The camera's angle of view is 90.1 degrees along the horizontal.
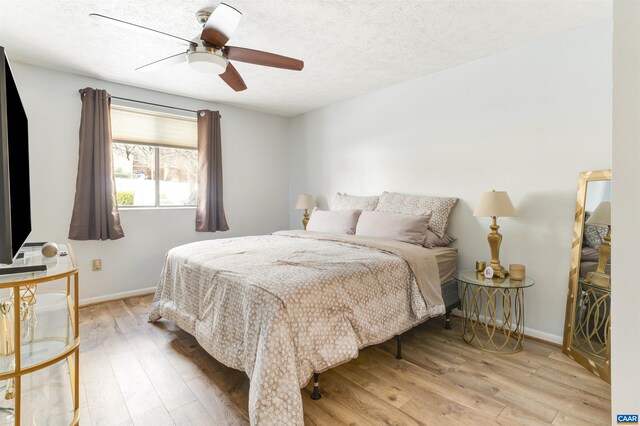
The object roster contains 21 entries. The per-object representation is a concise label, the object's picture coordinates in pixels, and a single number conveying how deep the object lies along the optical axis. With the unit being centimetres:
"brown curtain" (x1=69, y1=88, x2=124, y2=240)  320
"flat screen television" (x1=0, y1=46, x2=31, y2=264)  117
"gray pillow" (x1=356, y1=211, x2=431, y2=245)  280
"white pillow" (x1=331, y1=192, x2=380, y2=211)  360
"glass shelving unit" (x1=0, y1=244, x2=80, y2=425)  113
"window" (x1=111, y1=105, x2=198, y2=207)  363
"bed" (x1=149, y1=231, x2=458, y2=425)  148
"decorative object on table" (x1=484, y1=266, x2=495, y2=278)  240
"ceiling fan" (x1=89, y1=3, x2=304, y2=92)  177
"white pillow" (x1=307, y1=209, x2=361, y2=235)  338
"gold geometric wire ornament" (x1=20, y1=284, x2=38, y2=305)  158
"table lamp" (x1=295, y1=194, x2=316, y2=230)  438
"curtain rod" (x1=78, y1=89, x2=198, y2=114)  336
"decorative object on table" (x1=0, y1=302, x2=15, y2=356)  130
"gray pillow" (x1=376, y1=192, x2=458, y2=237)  297
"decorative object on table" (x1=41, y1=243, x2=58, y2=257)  146
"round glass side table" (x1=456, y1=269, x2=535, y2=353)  234
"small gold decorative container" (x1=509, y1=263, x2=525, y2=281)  238
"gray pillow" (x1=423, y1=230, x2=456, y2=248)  284
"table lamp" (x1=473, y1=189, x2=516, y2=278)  243
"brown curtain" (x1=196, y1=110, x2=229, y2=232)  403
